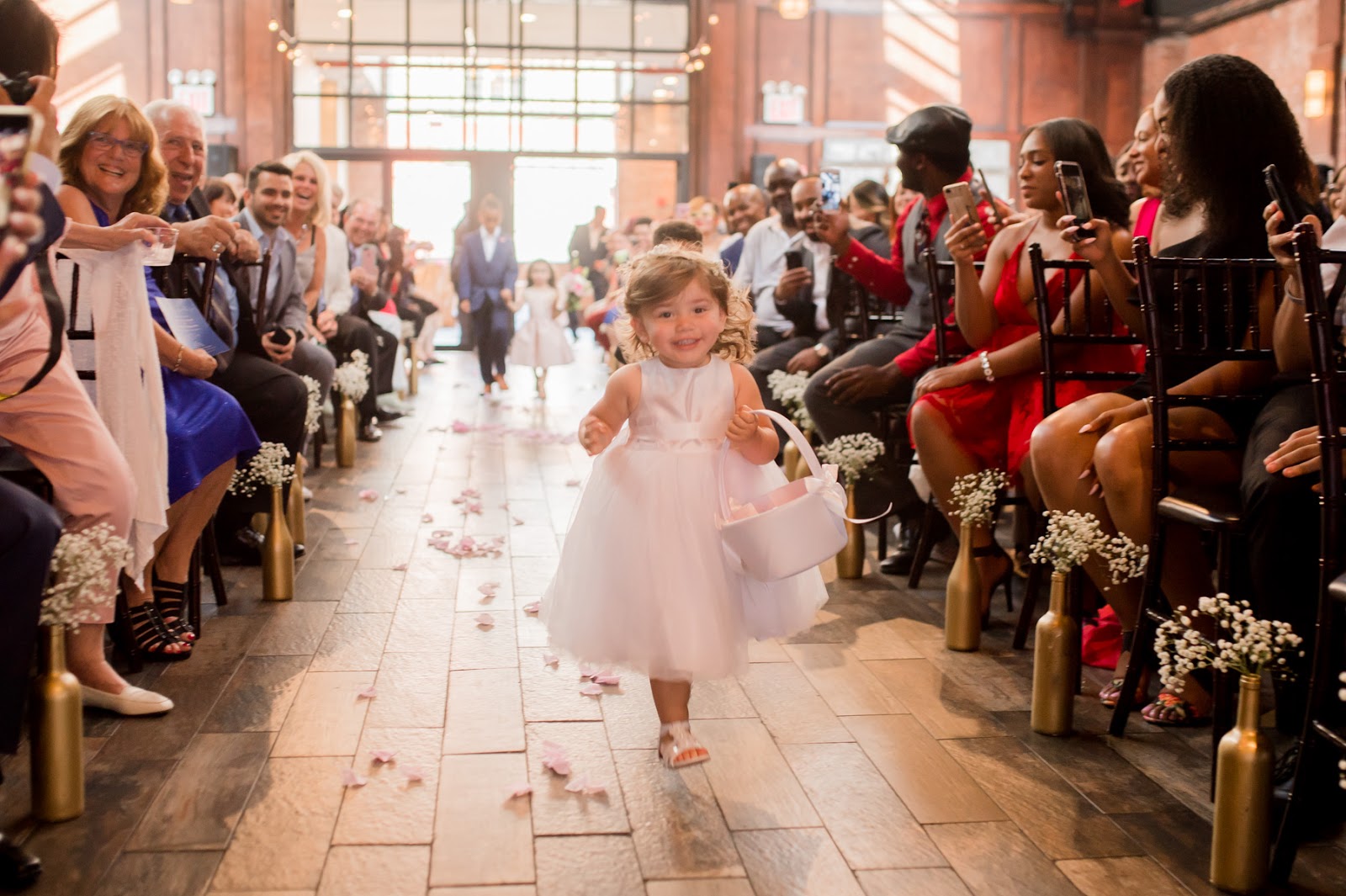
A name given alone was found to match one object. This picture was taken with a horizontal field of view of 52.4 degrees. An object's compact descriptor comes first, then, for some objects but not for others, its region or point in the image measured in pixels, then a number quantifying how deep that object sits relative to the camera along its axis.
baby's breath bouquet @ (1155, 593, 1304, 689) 2.31
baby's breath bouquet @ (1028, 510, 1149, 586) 3.08
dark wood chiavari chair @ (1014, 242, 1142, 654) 3.56
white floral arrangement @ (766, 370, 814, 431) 5.65
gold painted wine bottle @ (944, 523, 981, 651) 3.83
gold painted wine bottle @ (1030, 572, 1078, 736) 3.11
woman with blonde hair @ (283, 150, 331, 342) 6.59
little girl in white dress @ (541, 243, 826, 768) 2.86
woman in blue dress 3.57
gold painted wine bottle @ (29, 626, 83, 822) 2.48
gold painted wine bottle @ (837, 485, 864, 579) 4.81
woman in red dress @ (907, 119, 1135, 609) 4.05
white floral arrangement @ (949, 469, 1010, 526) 3.80
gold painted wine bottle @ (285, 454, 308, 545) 4.98
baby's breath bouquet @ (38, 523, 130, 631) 2.50
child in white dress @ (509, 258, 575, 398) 11.52
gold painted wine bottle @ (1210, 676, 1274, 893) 2.31
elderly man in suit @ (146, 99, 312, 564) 4.00
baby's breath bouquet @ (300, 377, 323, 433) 5.41
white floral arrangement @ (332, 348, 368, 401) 7.00
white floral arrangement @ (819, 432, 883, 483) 4.83
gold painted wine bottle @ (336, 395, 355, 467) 7.22
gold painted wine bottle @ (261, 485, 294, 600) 4.30
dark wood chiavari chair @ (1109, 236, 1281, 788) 2.90
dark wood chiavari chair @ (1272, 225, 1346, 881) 2.33
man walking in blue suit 11.57
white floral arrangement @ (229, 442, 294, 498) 4.29
